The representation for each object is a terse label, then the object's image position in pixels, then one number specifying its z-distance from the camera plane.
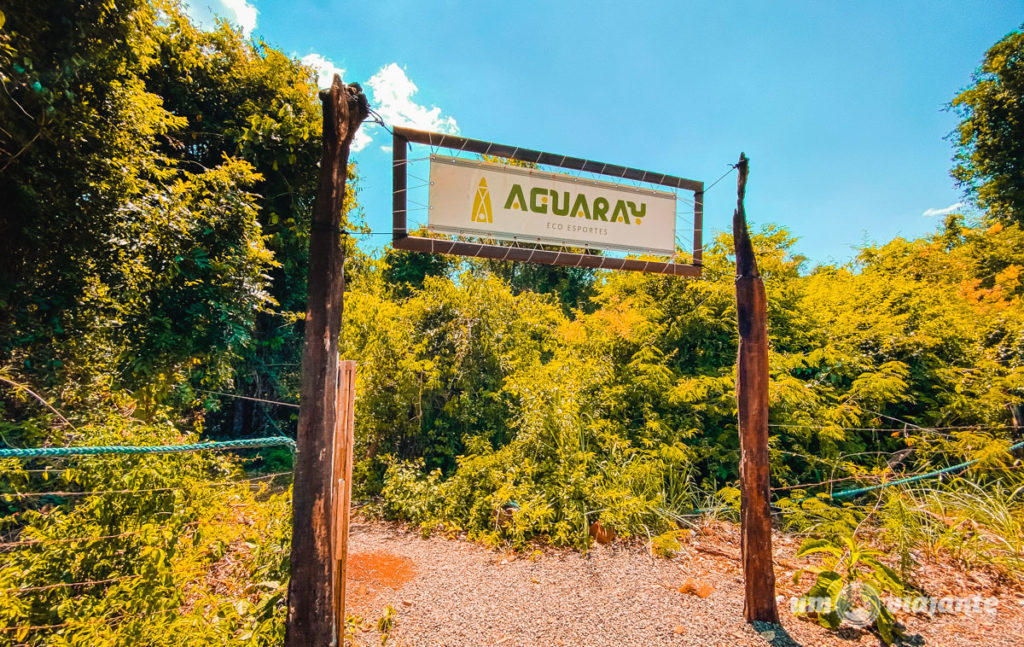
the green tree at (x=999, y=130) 11.08
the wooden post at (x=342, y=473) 2.33
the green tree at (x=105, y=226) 3.33
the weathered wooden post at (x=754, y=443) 2.78
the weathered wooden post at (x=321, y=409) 2.10
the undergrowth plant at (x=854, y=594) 2.78
